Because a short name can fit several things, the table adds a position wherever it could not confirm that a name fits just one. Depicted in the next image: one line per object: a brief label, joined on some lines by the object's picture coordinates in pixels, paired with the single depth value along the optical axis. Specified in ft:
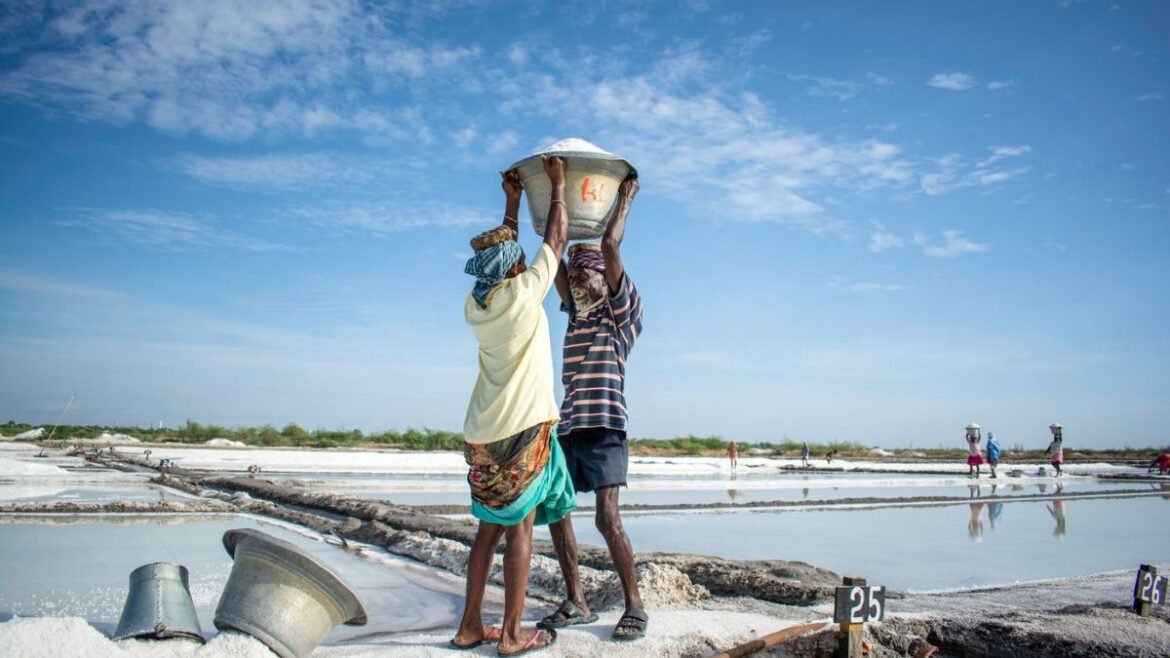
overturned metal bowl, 9.92
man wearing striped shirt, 12.40
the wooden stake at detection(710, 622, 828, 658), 11.22
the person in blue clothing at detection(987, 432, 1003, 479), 82.07
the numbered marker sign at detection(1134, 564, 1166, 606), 15.06
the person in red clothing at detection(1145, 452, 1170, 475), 94.79
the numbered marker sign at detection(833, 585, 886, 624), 11.60
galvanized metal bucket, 9.65
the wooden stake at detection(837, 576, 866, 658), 11.69
